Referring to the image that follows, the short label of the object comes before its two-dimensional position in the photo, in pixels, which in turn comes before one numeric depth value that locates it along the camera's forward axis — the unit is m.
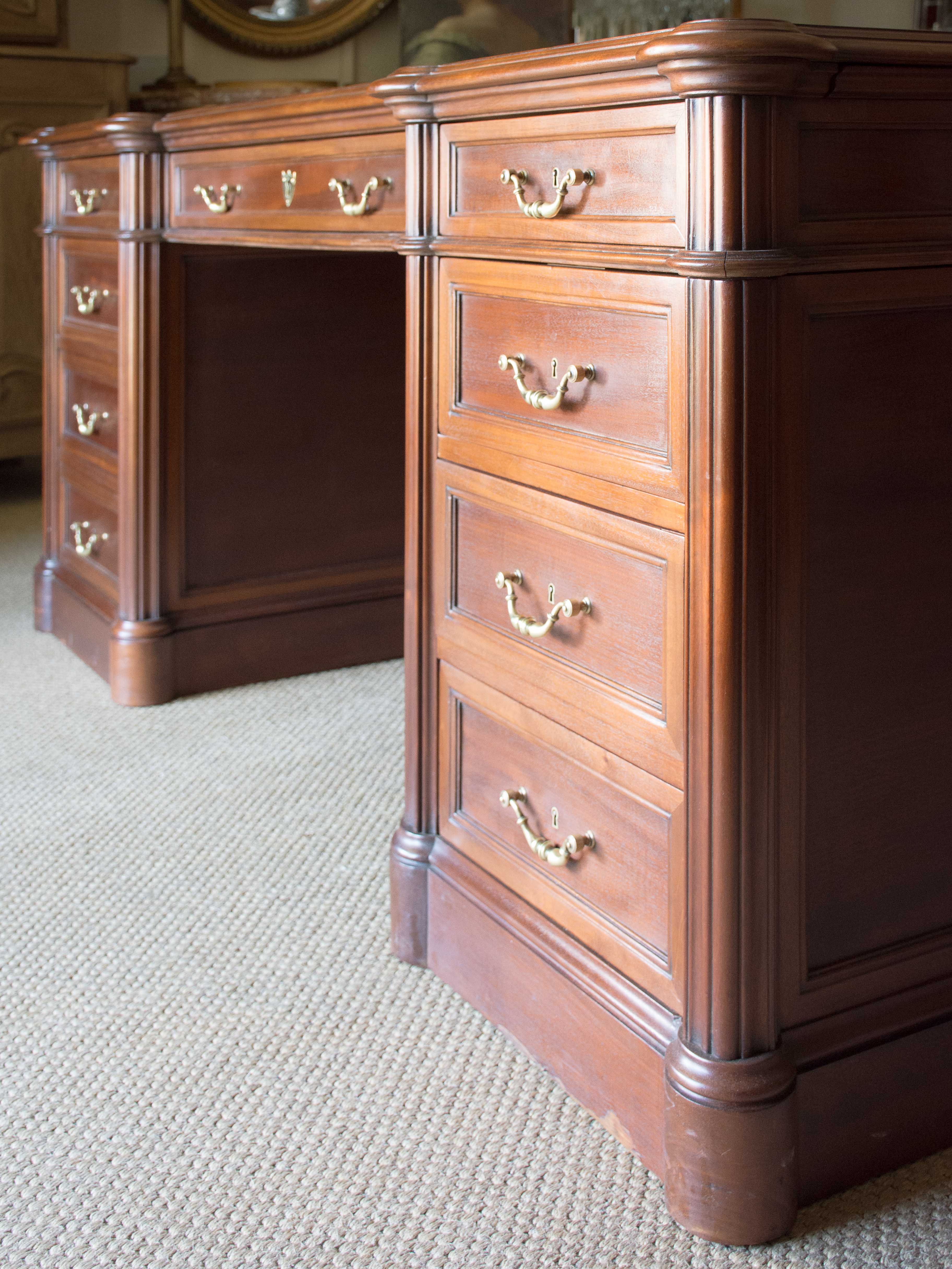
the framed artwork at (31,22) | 3.68
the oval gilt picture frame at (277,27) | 3.78
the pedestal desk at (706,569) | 1.01
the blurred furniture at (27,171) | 3.59
